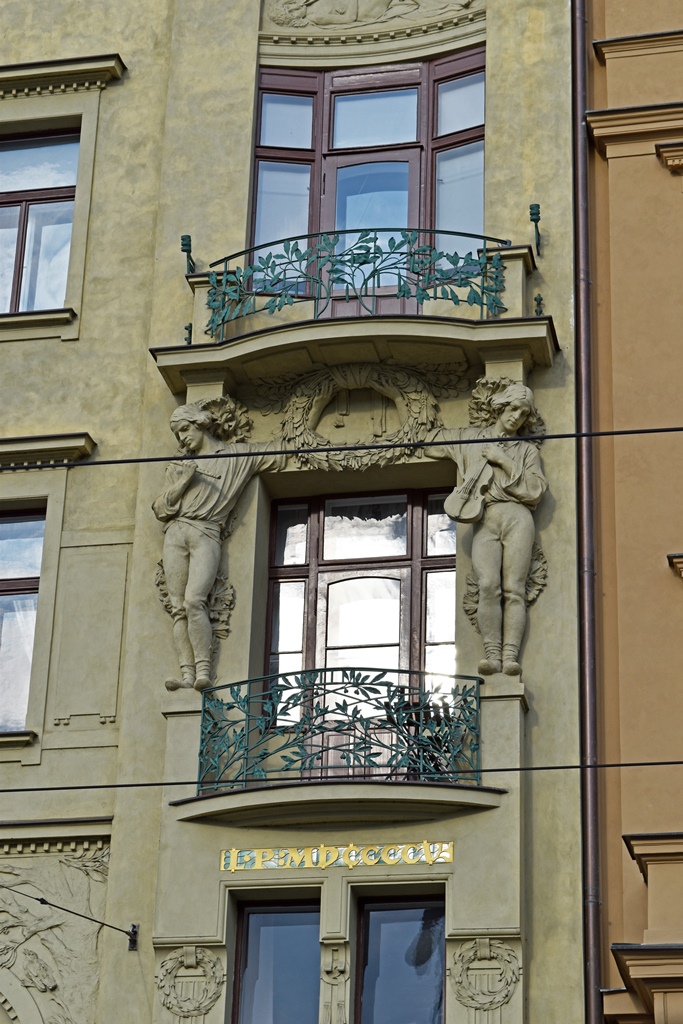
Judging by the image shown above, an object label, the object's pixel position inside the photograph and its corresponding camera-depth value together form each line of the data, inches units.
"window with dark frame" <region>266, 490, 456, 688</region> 699.4
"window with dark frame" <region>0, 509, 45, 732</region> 718.5
